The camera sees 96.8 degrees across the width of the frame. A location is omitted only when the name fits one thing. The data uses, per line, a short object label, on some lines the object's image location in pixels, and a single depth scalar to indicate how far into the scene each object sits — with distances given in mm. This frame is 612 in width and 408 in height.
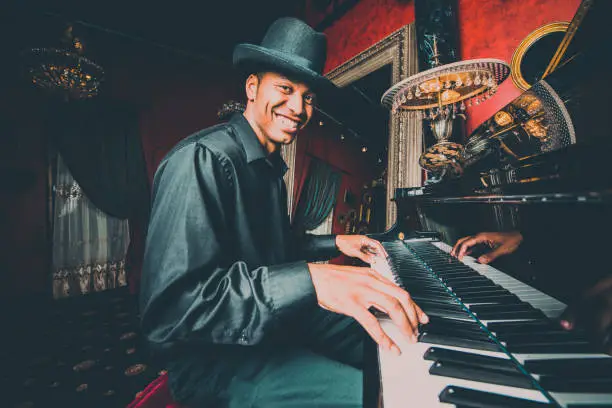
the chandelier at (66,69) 3863
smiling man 716
